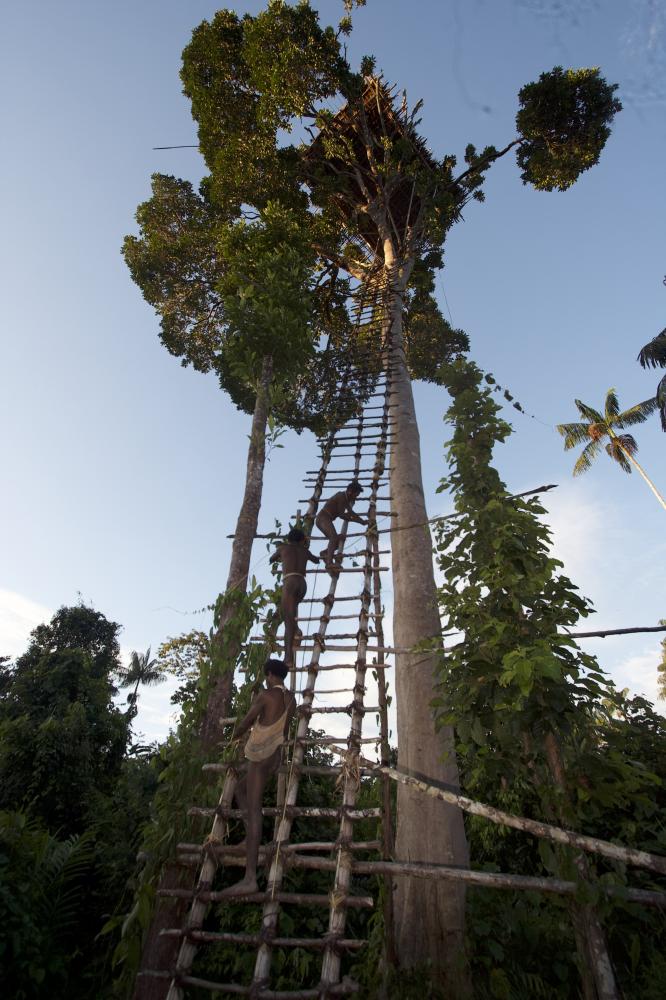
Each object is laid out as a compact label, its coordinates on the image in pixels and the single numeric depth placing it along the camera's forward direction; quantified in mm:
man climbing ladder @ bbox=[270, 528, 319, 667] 5117
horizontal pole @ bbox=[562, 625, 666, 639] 3279
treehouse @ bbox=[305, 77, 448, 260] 11117
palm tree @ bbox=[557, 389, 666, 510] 25203
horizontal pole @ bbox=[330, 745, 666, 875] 2434
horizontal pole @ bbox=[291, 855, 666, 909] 2570
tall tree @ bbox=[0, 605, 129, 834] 9859
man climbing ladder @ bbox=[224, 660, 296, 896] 3555
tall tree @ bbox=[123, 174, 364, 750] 6649
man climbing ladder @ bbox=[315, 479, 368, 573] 6102
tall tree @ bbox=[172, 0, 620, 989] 7022
